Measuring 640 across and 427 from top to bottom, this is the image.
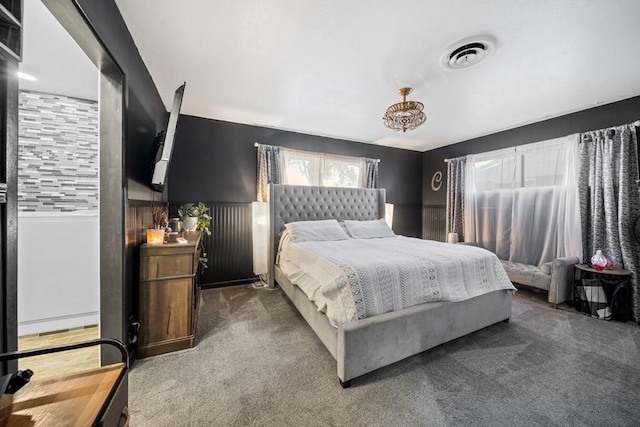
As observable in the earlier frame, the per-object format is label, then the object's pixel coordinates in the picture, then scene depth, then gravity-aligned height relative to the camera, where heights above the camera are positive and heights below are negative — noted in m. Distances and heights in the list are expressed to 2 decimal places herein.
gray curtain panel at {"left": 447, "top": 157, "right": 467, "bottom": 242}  4.62 +0.34
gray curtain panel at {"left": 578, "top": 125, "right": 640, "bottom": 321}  2.77 +0.22
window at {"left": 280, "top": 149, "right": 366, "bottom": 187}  4.19 +0.81
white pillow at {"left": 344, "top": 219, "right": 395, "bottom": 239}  3.83 -0.27
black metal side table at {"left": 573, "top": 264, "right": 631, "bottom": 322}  2.63 -0.90
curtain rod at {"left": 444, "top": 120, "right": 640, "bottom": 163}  2.71 +1.04
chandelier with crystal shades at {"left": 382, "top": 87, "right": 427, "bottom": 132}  2.50 +1.07
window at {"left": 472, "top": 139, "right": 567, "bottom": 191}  3.44 +0.75
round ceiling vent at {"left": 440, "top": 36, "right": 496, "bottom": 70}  1.92 +1.39
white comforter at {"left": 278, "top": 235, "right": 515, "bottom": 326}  1.77 -0.55
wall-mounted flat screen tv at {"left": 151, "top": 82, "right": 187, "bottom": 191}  1.98 +0.56
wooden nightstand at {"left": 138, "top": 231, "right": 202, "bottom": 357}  1.94 -0.72
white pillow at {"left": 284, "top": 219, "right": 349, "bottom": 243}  3.32 -0.28
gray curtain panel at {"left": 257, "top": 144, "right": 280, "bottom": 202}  3.87 +0.73
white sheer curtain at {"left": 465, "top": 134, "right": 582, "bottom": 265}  3.28 +0.19
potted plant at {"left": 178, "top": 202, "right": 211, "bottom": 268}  2.96 -0.07
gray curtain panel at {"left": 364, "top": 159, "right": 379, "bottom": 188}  4.75 +0.80
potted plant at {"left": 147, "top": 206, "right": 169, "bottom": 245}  2.09 -0.15
